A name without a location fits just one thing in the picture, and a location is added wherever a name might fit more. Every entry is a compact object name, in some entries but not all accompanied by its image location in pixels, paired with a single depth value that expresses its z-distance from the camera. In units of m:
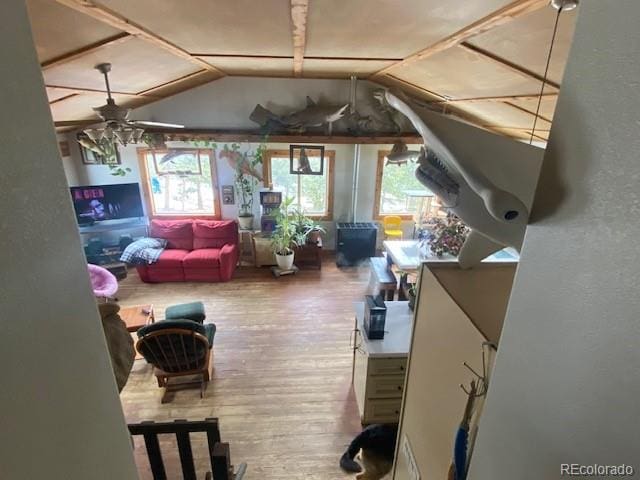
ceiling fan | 2.79
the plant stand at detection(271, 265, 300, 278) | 5.60
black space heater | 5.96
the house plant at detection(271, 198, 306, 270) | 5.55
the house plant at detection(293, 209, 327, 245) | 5.73
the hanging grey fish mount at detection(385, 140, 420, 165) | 4.55
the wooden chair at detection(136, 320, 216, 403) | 2.91
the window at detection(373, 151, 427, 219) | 6.18
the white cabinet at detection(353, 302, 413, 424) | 2.63
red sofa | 5.26
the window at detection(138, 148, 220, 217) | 5.81
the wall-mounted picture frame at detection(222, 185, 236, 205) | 6.01
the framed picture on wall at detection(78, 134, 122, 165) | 4.32
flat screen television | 5.31
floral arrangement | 3.14
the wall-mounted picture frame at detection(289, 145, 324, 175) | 5.67
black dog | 2.66
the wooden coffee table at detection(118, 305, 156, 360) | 3.71
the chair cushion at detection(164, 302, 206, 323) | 3.65
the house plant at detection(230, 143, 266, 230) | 5.74
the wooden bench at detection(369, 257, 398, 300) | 4.52
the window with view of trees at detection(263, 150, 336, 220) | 5.94
